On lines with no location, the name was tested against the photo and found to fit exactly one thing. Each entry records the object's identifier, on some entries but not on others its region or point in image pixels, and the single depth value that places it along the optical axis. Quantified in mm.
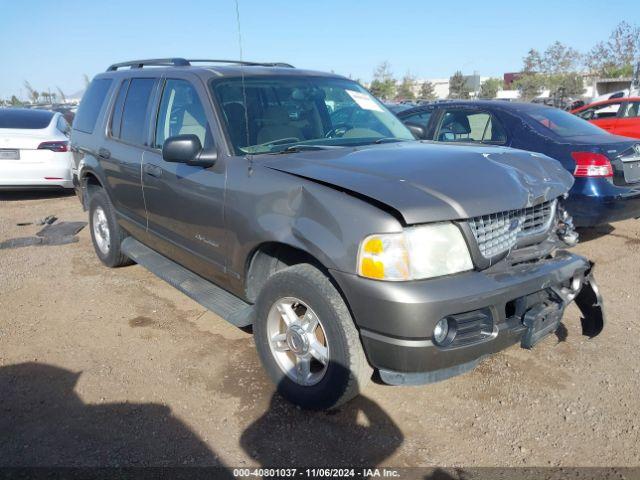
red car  10672
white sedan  8258
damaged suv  2424
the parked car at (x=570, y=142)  5336
